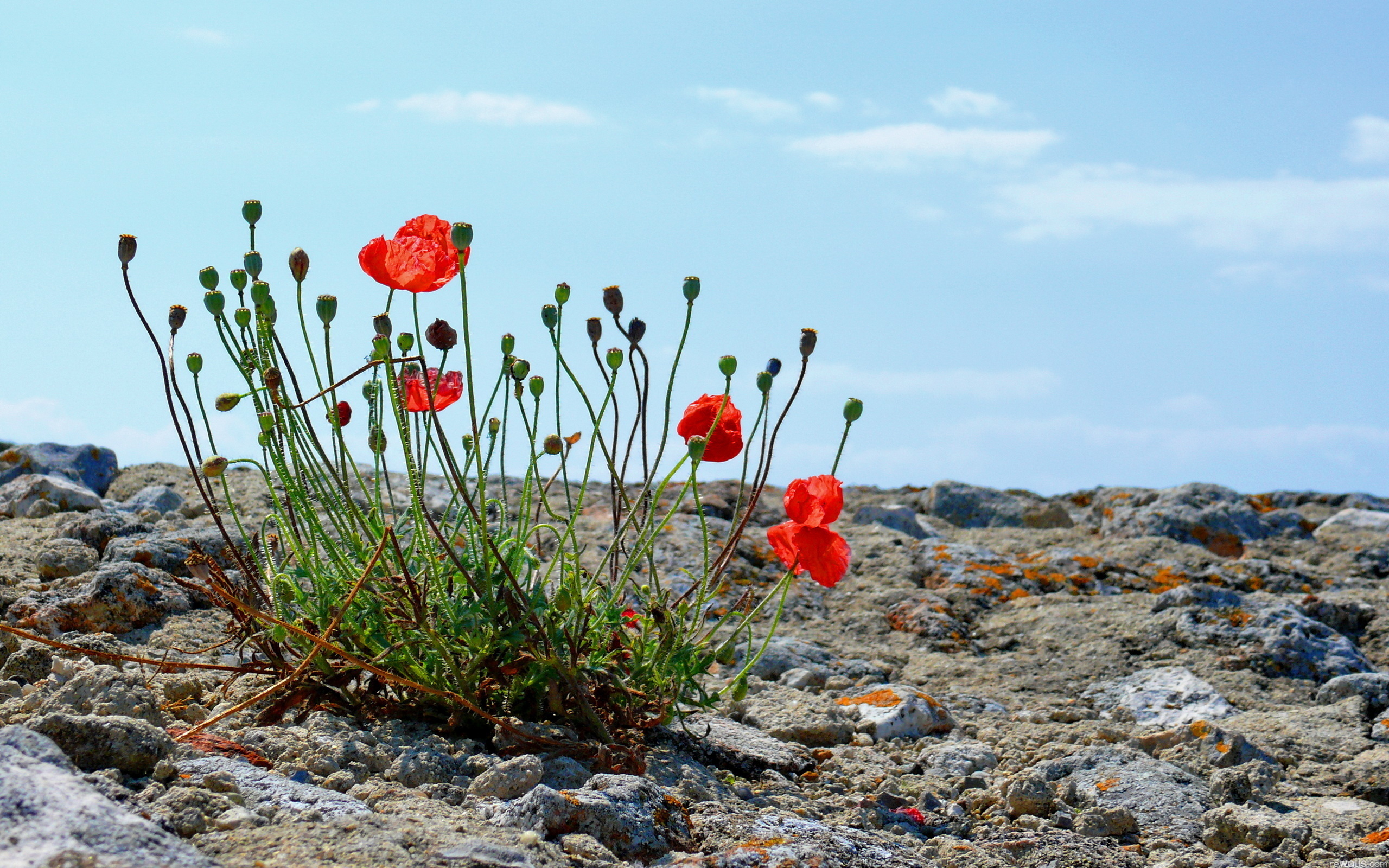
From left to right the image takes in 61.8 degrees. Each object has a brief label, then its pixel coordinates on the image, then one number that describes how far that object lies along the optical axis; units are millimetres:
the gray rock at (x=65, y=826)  1521
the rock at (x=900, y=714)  3285
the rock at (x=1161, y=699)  3762
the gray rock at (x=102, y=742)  1944
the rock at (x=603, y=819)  1972
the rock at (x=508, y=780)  2172
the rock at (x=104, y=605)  3172
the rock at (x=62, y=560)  3666
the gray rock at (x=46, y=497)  4578
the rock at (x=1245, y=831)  2717
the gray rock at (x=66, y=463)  5188
